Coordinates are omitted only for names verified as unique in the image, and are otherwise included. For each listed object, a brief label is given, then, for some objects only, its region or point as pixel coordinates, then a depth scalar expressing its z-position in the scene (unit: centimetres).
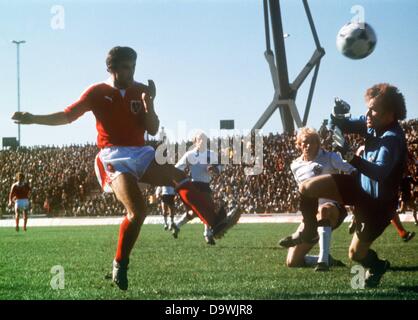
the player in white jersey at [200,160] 2228
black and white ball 1295
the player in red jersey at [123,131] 1059
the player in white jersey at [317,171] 1389
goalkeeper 1045
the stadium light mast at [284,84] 6056
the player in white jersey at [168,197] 2996
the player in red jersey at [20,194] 3806
